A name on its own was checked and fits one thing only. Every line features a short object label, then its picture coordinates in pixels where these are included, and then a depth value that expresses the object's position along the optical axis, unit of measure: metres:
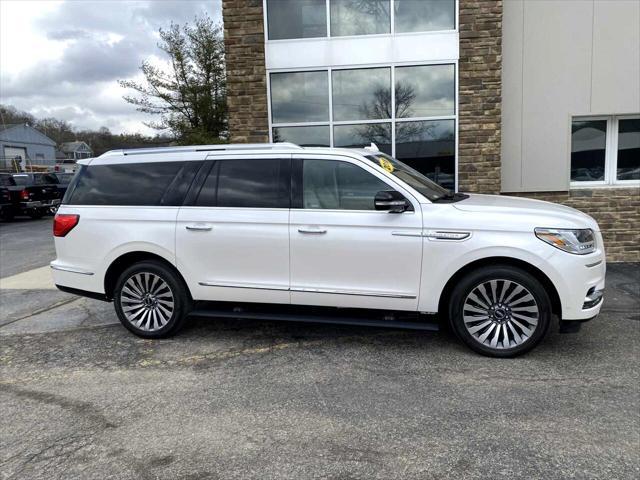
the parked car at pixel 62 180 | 22.98
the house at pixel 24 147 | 55.36
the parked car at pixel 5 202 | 19.44
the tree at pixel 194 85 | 19.84
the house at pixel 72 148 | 90.39
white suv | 4.47
